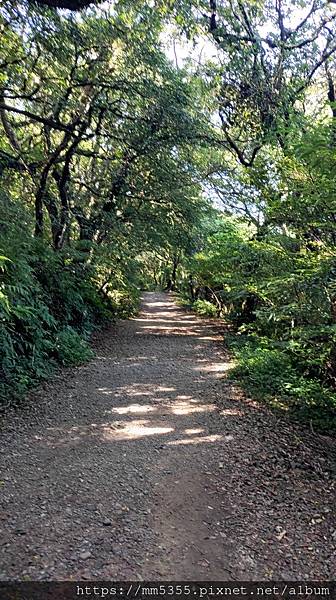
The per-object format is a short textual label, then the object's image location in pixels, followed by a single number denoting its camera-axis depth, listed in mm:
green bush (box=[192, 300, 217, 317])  17978
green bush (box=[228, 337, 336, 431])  5465
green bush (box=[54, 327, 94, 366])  7777
